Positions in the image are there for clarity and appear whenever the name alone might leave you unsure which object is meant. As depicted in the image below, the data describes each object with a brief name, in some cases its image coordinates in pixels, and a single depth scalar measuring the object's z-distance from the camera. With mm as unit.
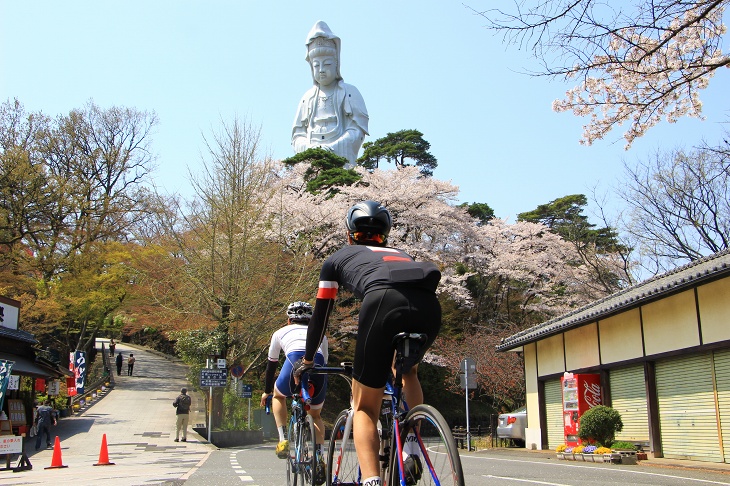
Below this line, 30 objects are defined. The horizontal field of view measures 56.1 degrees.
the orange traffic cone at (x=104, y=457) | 12344
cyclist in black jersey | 3197
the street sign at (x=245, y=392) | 22786
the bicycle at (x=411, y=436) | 2893
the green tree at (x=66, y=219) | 22297
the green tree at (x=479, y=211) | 41469
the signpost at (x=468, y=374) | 20500
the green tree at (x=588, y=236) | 31488
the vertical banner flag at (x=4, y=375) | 12250
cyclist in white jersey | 5312
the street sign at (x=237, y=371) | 21500
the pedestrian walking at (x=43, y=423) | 18078
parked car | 21391
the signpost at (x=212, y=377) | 19250
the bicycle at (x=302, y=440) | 4805
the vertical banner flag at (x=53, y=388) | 23109
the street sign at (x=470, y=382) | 20445
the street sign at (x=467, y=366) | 20656
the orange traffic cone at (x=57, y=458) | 12232
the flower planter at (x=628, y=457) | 13312
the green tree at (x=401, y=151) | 47656
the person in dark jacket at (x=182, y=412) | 18766
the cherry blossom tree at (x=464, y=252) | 32844
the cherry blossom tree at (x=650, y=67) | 6414
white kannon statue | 51062
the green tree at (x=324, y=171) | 36812
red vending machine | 16641
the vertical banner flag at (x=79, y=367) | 24969
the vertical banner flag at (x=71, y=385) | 24281
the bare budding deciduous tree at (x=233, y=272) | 22500
